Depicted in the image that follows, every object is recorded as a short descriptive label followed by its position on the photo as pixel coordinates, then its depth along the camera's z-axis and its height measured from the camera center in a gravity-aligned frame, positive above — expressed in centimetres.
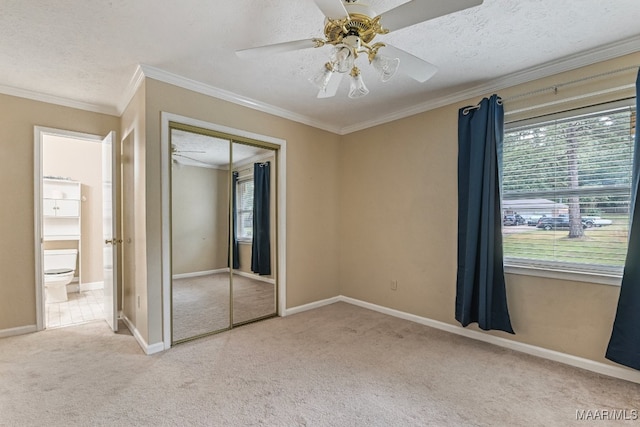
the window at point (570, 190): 226 +20
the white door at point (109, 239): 312 -23
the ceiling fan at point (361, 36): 134 +94
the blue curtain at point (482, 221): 269 -6
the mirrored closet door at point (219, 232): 289 -16
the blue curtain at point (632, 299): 207 -61
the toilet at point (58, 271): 402 -76
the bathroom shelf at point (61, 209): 457 +14
